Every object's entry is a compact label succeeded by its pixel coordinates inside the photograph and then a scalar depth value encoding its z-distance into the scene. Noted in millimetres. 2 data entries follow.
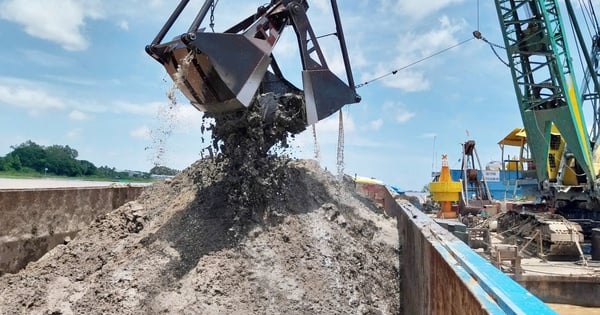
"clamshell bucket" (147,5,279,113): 4699
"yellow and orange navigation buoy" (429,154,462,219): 13516
